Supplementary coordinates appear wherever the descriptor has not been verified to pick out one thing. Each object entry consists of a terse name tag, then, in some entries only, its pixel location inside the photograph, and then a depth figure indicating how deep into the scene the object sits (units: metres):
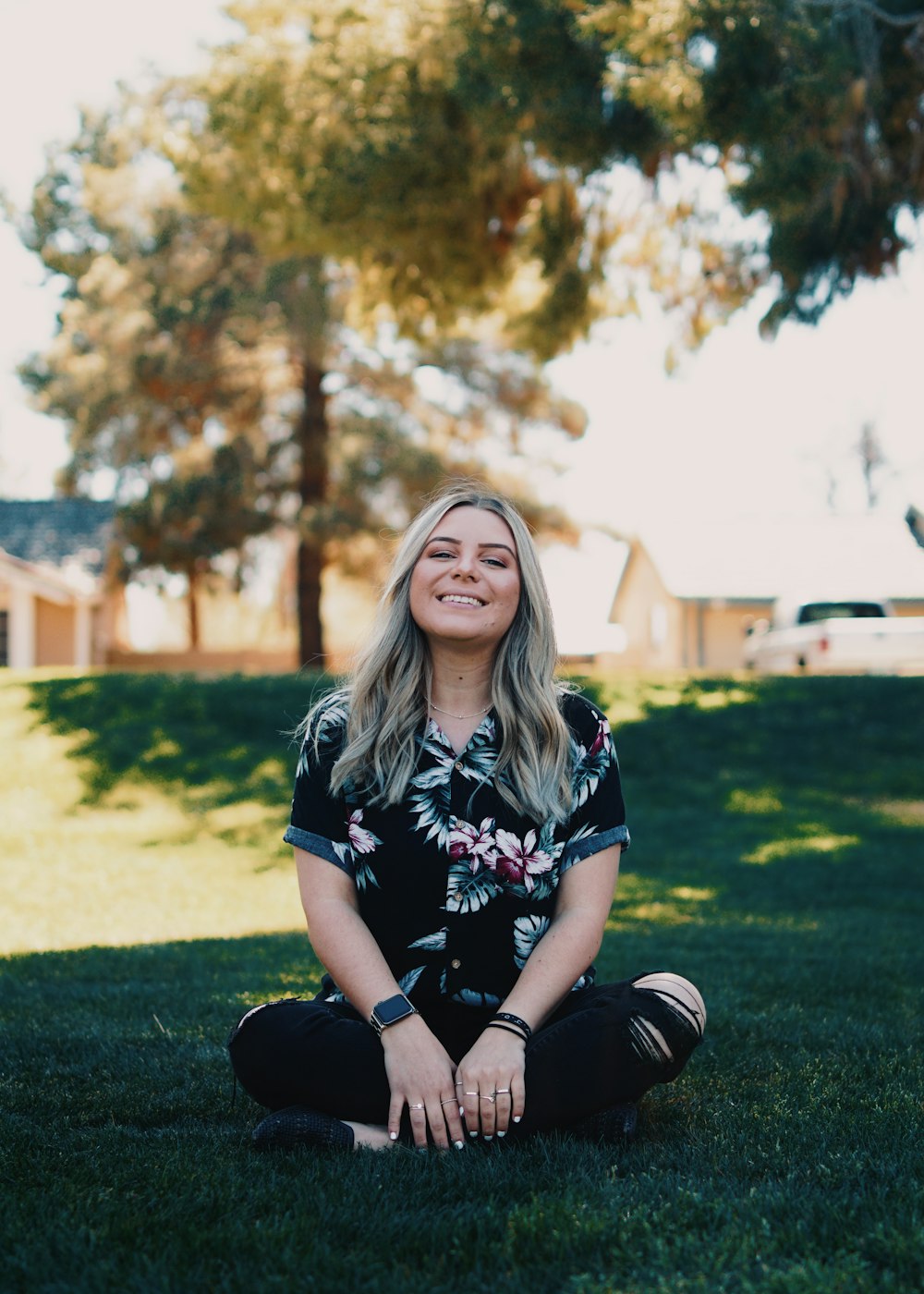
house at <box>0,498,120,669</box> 26.67
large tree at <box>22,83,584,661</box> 21.06
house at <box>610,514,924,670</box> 28.53
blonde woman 2.93
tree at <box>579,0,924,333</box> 8.76
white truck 19.02
